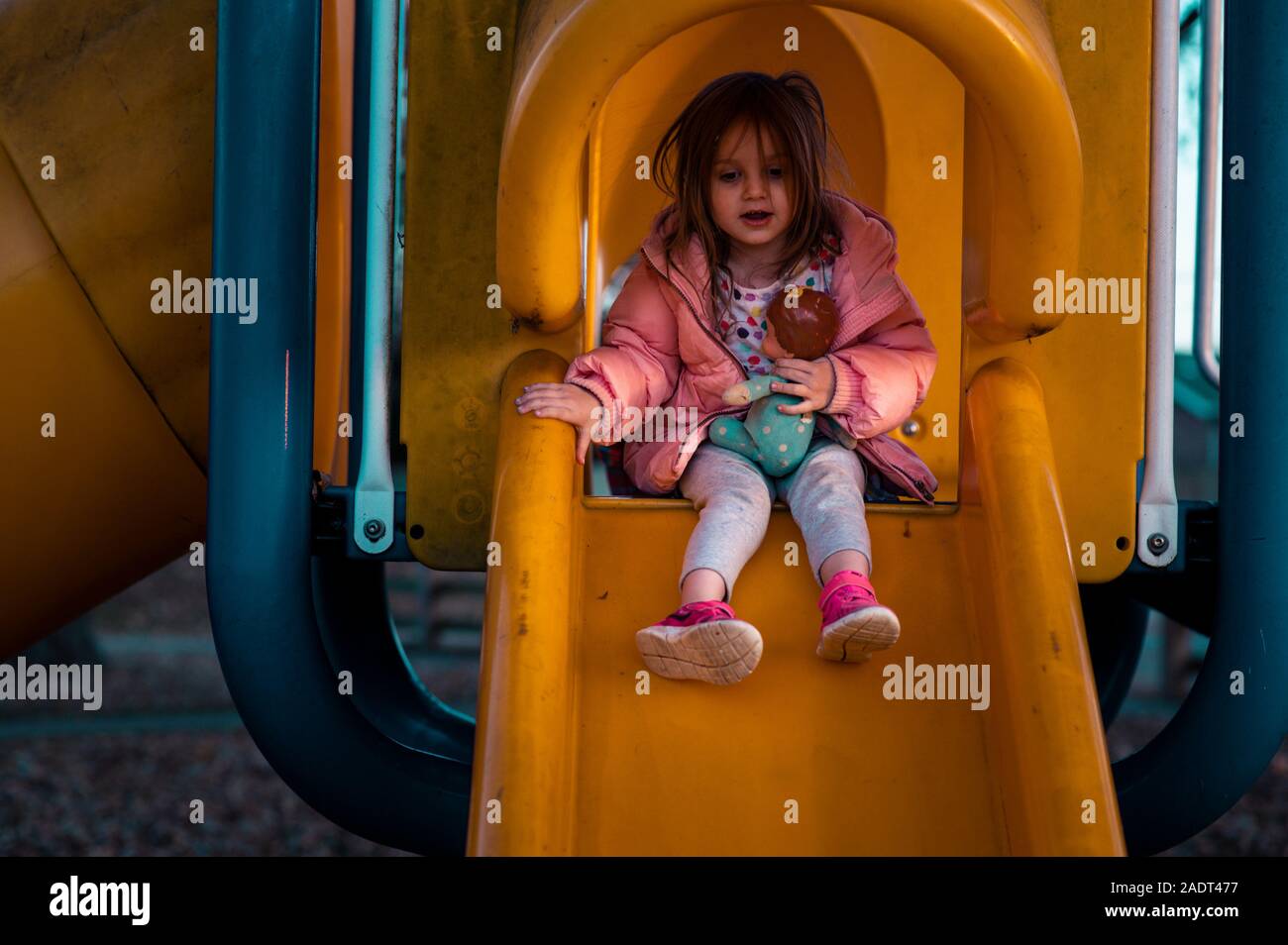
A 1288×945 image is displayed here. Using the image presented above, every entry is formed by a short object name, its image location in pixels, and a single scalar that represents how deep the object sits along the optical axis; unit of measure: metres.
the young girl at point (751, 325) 2.11
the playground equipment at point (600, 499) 1.79
